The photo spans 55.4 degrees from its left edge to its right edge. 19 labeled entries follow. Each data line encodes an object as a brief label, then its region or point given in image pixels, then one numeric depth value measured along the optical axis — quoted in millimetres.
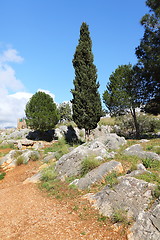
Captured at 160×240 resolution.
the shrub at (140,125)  28656
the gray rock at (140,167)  8050
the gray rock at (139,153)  9670
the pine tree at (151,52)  17906
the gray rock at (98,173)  8044
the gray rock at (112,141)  13664
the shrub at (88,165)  9383
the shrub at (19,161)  14703
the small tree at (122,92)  21422
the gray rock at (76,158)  10157
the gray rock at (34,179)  10612
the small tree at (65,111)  41844
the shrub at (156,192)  5275
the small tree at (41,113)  24234
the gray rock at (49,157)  14359
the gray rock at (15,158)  14742
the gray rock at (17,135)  26931
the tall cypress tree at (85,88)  20578
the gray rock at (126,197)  5272
